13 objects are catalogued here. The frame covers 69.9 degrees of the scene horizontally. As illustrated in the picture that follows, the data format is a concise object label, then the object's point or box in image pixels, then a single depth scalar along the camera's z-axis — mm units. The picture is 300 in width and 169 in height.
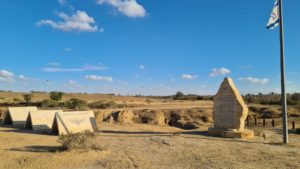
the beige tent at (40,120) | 14481
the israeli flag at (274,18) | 10666
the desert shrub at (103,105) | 31730
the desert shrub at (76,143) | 8516
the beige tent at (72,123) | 12559
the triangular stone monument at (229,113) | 11987
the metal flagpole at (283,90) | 10146
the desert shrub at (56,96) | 38552
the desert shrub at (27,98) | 38977
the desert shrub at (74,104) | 27811
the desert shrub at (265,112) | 23680
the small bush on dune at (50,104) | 28939
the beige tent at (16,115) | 17020
